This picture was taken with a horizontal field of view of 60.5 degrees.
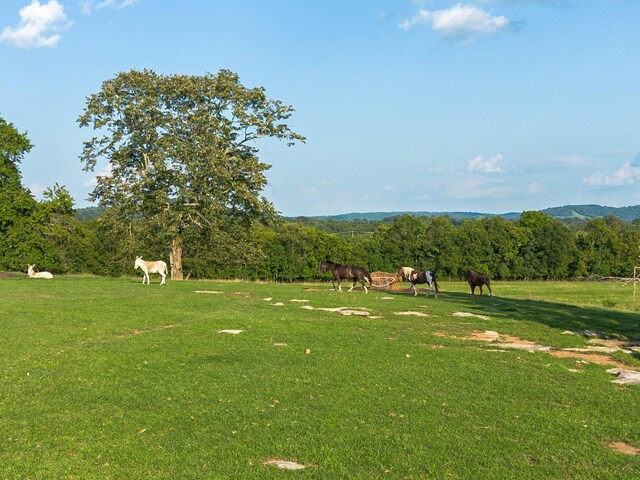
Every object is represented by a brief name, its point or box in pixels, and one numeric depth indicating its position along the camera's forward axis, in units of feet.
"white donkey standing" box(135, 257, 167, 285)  100.42
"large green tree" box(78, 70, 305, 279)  121.19
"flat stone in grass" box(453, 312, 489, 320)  72.24
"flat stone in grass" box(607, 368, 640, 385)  39.11
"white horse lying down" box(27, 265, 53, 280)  115.03
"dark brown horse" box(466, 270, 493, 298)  105.29
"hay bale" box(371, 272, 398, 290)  117.60
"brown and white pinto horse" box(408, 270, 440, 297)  101.63
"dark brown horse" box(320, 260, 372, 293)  100.63
